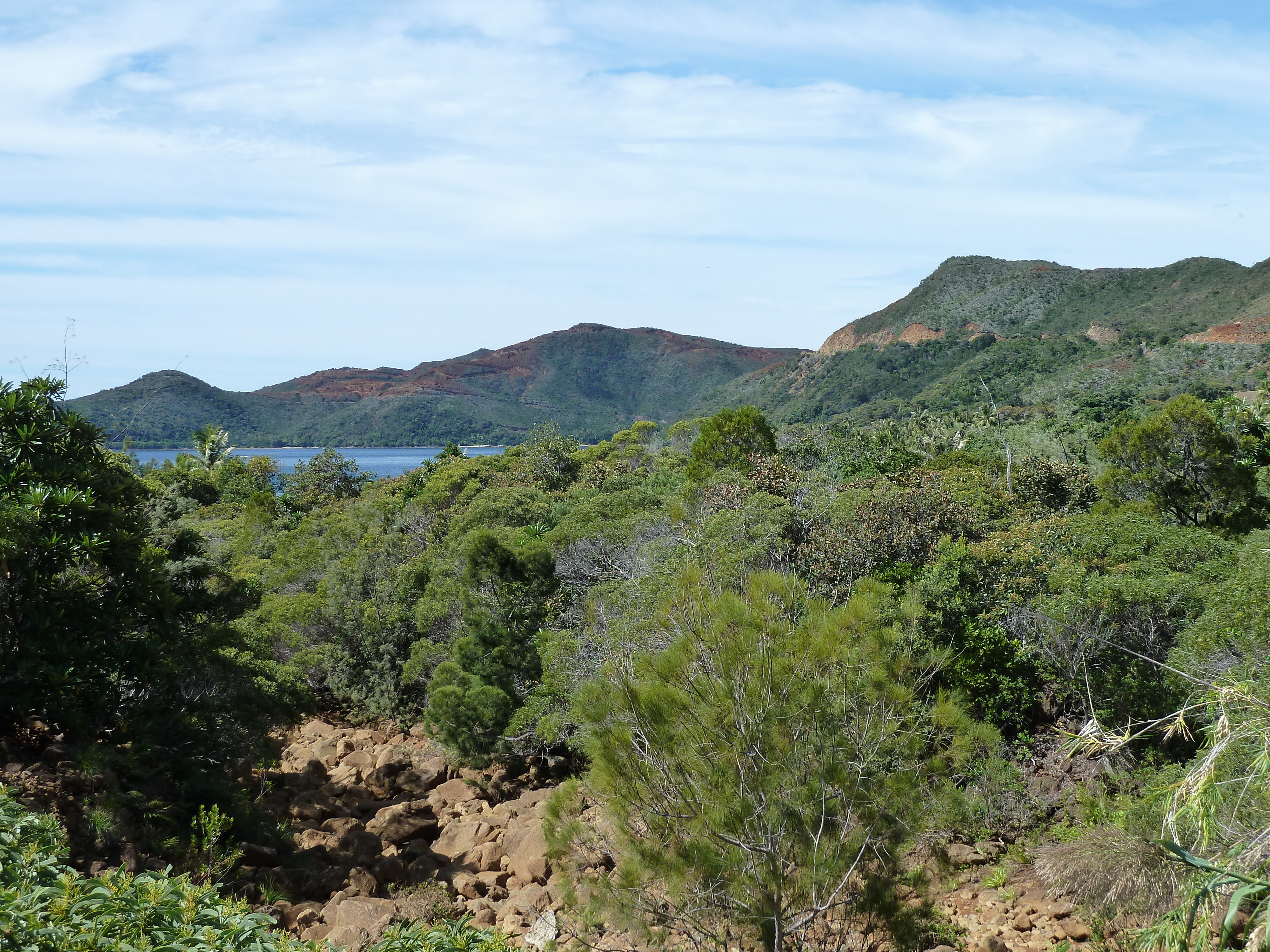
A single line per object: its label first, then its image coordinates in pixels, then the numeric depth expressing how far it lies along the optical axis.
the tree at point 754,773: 6.27
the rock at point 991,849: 10.34
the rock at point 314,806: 13.01
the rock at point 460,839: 12.18
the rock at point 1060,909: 8.78
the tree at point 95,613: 8.86
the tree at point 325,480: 43.34
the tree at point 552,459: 32.81
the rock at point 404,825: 12.73
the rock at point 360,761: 15.80
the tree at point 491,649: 15.47
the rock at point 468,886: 10.84
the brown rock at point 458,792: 14.60
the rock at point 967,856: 10.21
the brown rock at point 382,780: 15.15
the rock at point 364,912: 8.92
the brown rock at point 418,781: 15.20
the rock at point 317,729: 17.94
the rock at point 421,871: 11.12
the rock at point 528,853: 10.91
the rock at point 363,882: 10.46
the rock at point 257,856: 10.34
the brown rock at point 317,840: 11.87
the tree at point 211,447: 54.44
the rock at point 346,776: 15.06
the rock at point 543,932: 8.82
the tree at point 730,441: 26.56
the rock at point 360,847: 11.53
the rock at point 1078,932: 8.47
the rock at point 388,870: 11.03
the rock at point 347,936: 8.05
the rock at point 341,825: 12.56
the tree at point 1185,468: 20.36
